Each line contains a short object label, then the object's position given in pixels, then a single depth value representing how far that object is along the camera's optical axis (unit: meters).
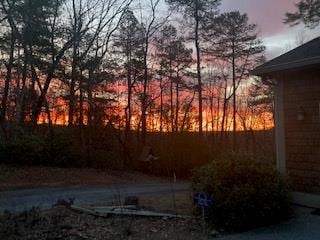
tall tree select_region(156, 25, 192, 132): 18.18
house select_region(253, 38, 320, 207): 6.00
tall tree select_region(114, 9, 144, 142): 16.59
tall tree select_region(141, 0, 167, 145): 16.83
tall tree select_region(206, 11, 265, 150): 18.96
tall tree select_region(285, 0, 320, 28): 11.52
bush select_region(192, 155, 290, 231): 5.08
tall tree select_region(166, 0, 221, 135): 17.74
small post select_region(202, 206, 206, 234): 5.04
